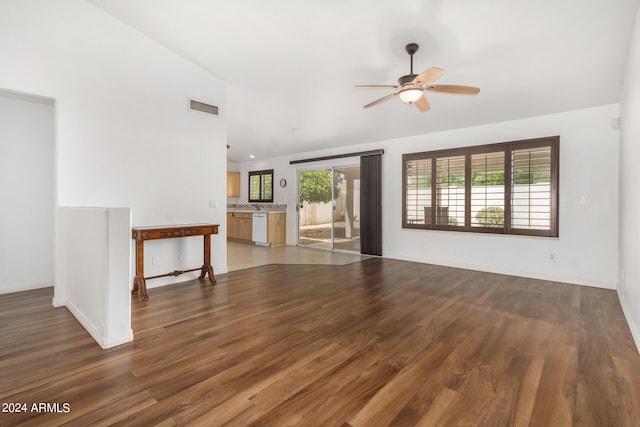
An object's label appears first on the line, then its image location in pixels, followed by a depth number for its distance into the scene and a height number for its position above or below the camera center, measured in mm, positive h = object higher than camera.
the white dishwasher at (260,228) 8175 -545
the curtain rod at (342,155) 6480 +1231
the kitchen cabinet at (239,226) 8742 -519
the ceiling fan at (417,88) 2879 +1200
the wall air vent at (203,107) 4531 +1543
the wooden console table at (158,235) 3686 -339
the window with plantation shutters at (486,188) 4609 +351
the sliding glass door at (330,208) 7156 +13
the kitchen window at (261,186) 9094 +696
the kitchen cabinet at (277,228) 8137 -550
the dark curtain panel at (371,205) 6500 +79
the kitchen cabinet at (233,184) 9891 +796
